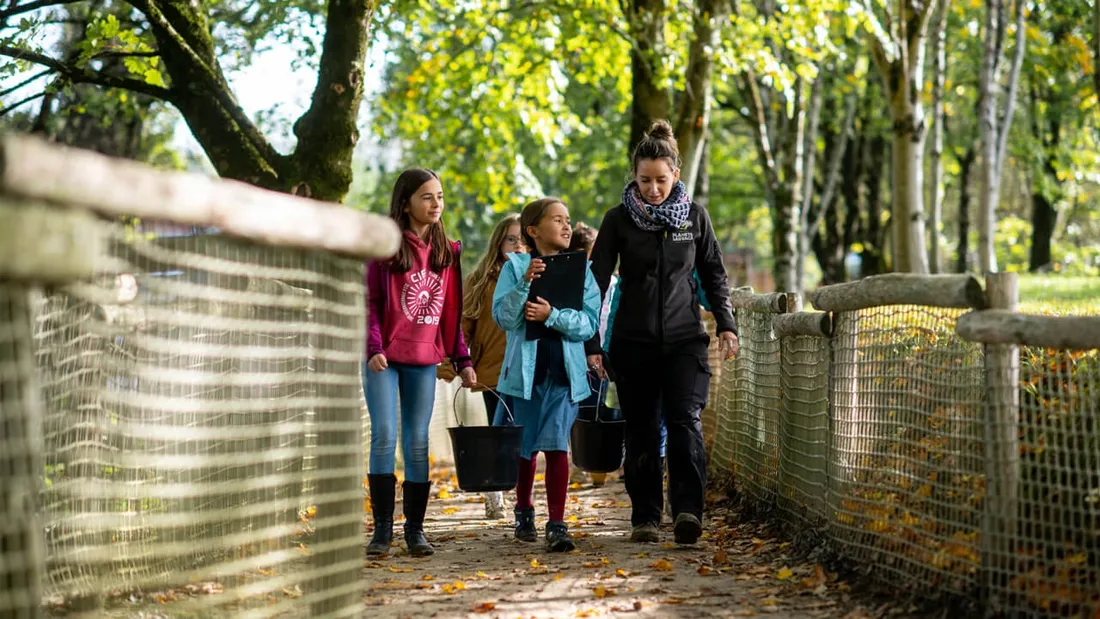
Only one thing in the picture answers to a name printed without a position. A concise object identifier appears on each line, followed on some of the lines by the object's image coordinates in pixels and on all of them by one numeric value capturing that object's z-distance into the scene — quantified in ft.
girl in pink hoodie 23.18
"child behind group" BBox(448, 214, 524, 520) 29.40
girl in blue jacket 24.12
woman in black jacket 23.63
